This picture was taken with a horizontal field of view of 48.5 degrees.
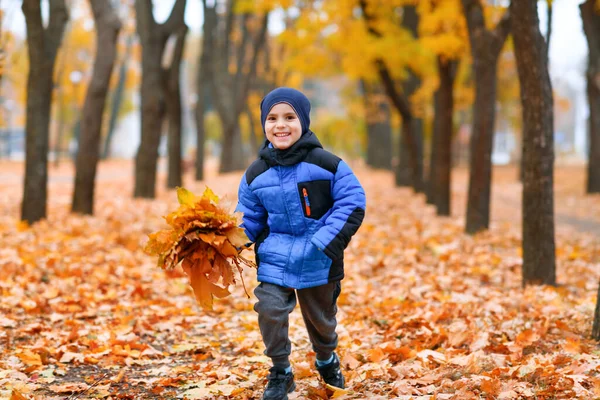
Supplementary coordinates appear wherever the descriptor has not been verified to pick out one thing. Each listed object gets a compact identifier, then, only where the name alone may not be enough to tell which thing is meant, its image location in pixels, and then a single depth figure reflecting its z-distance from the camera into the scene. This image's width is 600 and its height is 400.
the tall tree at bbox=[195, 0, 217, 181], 23.31
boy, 3.68
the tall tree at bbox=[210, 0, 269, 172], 25.58
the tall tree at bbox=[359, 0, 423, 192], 15.93
